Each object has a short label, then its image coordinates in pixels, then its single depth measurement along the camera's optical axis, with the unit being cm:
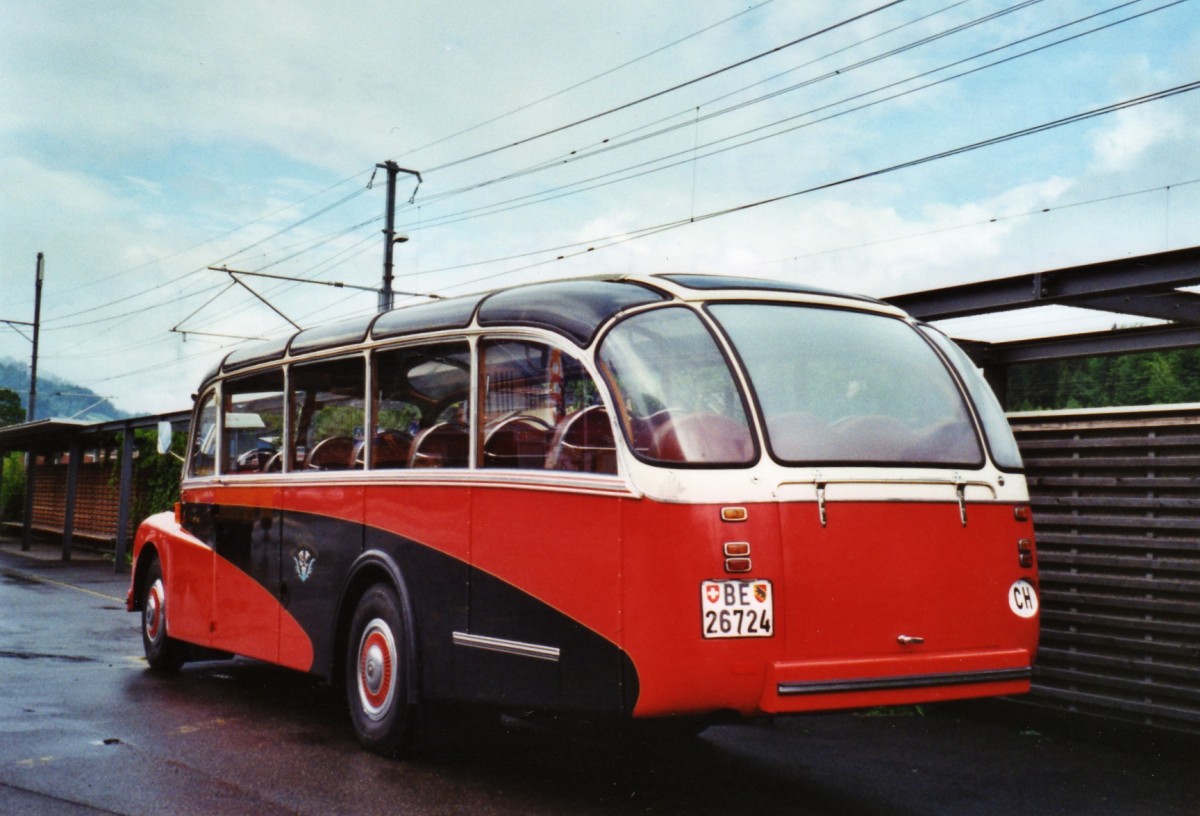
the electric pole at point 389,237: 3369
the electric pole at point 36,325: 5388
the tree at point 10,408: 9319
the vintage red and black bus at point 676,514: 553
